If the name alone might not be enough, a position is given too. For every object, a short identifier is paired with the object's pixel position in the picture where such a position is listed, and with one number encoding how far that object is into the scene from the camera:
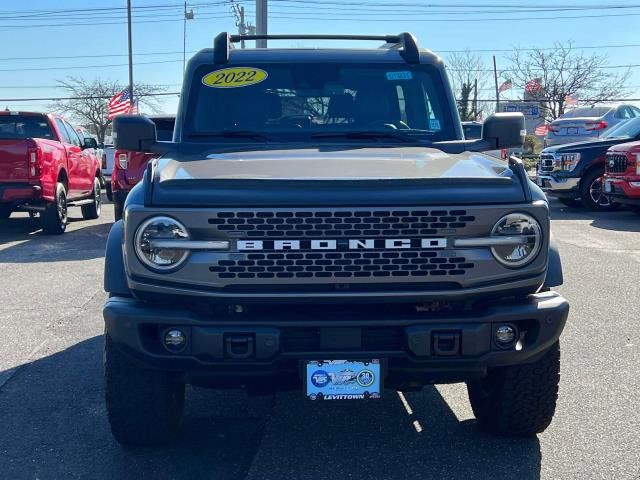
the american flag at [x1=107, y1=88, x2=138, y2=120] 30.67
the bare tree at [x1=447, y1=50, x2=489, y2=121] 43.03
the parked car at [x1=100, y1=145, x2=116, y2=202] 21.83
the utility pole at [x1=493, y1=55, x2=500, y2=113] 56.22
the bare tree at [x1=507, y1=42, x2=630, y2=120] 41.25
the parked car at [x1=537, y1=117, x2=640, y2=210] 14.38
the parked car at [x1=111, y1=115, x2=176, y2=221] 10.95
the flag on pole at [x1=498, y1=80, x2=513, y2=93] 43.70
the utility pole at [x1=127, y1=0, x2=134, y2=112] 34.94
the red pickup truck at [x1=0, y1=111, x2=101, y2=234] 11.08
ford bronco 3.16
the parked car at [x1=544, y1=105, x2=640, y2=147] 20.14
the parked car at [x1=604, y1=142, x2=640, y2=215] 12.52
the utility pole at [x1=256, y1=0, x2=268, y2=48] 18.59
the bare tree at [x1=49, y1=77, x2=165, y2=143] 58.84
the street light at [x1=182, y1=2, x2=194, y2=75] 44.09
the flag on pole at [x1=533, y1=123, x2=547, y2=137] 36.08
